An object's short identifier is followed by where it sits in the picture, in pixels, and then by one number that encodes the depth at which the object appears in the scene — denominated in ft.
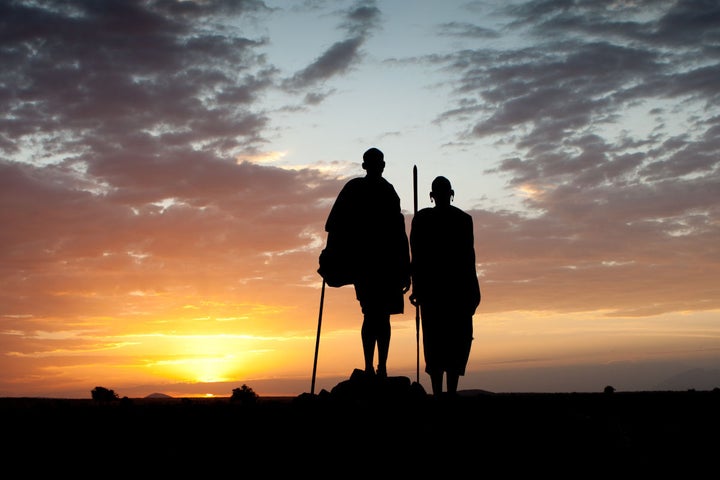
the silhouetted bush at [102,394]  56.10
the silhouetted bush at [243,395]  47.88
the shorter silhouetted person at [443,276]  41.68
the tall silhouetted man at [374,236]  41.91
